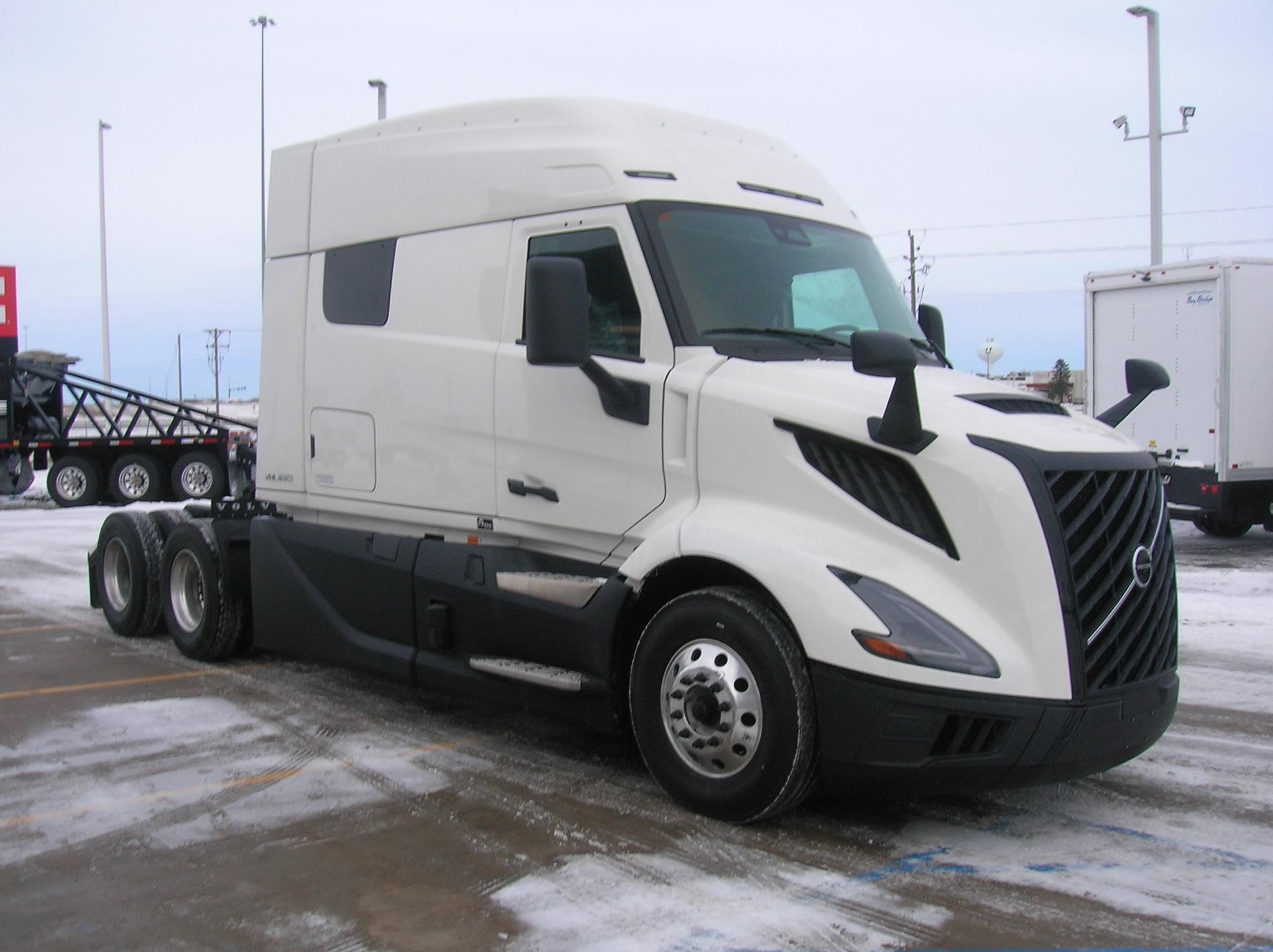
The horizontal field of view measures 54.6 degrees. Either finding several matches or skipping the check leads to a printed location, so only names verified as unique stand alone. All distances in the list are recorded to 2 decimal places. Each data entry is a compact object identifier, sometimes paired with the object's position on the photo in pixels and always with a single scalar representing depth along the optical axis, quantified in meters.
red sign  23.39
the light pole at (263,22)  28.36
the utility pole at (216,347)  84.88
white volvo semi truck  4.44
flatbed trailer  23.22
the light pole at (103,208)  39.88
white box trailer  14.71
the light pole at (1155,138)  23.41
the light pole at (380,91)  22.66
